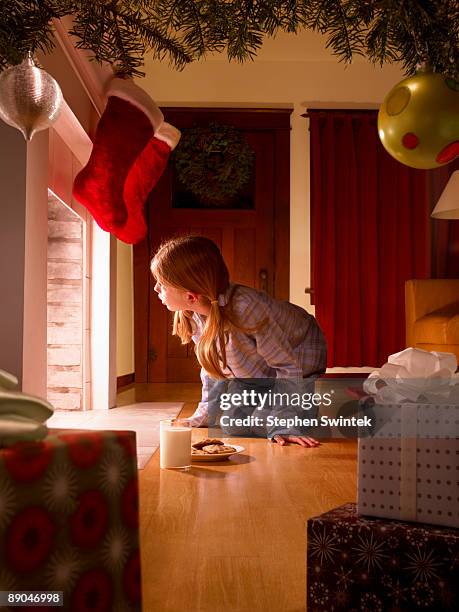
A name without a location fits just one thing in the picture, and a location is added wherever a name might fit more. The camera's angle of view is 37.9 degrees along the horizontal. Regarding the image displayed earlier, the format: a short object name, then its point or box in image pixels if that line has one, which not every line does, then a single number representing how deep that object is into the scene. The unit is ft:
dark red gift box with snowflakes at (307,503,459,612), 2.46
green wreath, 16.63
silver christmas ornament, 3.75
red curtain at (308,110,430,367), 16.66
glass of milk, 5.76
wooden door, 16.83
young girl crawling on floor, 7.24
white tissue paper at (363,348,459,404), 2.78
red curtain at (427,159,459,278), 16.89
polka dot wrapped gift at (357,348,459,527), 2.62
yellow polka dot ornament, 2.79
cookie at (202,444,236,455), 6.05
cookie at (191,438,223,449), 6.28
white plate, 5.98
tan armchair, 13.33
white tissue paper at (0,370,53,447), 1.78
